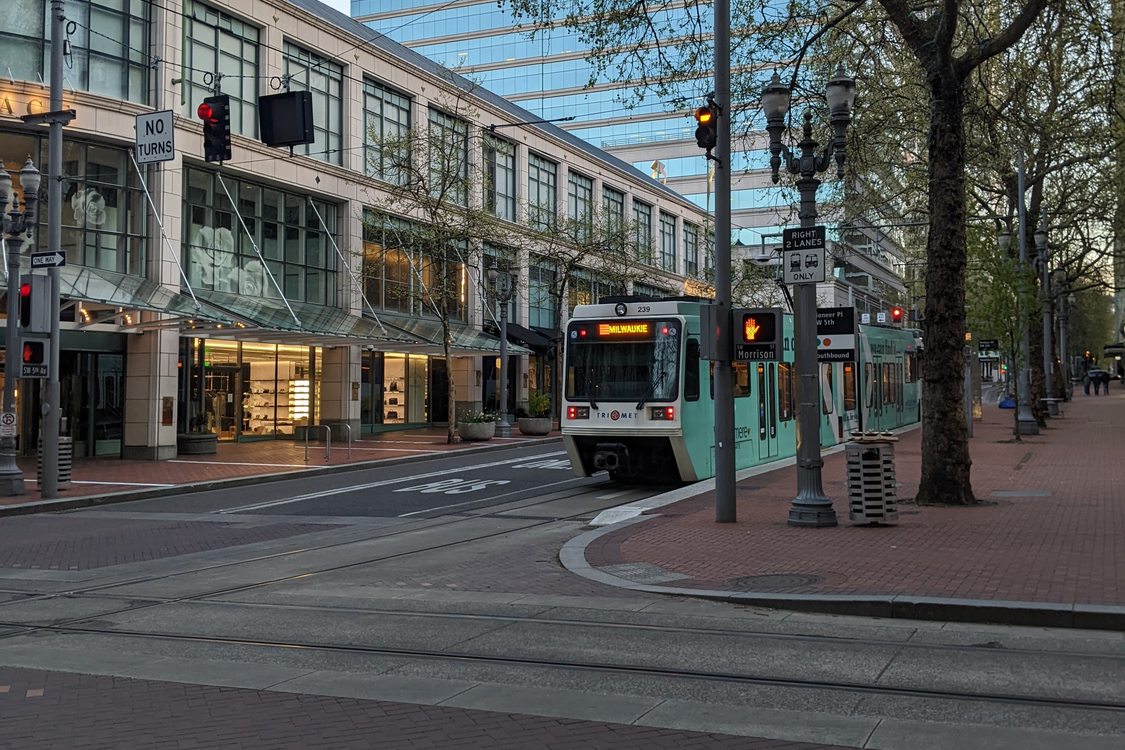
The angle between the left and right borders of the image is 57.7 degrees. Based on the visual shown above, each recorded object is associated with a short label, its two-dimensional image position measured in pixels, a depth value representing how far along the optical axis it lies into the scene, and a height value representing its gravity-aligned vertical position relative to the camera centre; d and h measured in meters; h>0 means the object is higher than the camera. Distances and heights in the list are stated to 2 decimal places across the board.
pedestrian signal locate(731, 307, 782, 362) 13.34 +0.76
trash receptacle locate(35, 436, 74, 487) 20.56 -1.31
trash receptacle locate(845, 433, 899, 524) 12.95 -1.16
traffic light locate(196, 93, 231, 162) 17.92 +4.67
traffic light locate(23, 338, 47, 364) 19.17 +0.83
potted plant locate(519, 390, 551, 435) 38.97 -0.95
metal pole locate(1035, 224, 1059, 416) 36.09 +3.30
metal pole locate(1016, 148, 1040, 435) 31.60 +0.40
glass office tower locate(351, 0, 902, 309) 80.44 +23.86
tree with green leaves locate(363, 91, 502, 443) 33.81 +6.07
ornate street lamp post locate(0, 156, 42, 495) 19.44 +1.88
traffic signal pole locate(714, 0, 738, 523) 13.67 +1.52
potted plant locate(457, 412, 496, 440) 35.12 -1.14
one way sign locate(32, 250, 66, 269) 18.80 +2.51
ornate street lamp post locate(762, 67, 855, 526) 13.19 +0.92
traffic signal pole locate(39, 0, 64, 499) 19.02 +3.02
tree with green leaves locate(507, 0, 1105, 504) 14.89 +4.30
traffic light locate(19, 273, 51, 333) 19.23 +1.70
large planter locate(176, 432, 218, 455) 29.59 -1.42
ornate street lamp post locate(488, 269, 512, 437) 37.16 +1.15
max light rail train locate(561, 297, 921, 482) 17.88 -0.01
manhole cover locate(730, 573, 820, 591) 9.27 -1.77
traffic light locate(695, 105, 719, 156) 13.31 +3.49
